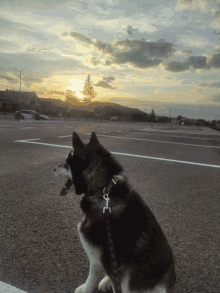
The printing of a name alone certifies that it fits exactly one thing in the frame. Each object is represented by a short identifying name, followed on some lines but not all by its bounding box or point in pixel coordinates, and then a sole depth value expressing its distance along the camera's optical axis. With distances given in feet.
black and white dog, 5.14
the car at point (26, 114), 108.76
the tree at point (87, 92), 282.36
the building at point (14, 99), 217.36
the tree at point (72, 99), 316.64
